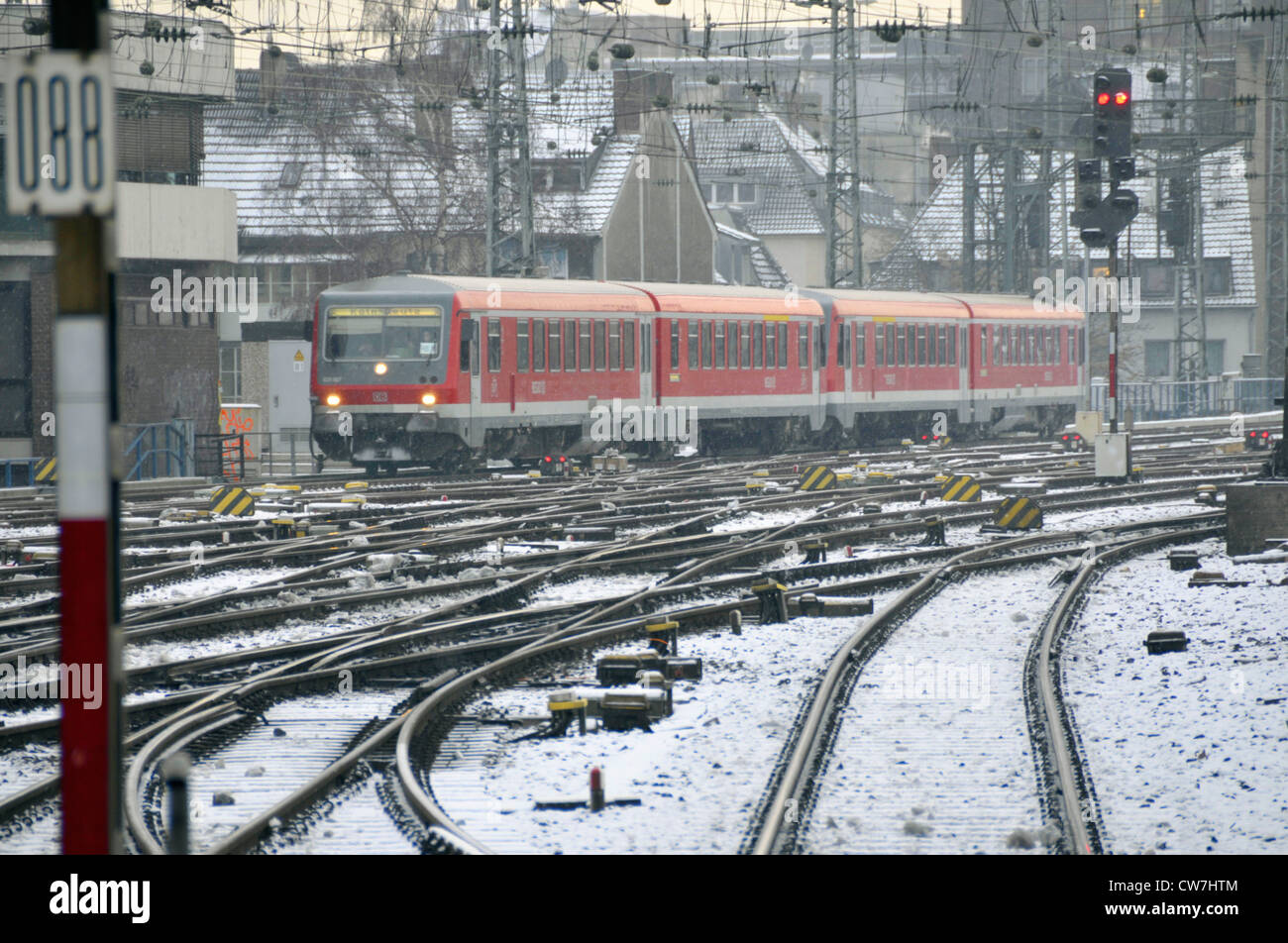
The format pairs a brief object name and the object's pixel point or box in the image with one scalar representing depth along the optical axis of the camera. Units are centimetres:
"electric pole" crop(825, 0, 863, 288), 3803
